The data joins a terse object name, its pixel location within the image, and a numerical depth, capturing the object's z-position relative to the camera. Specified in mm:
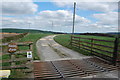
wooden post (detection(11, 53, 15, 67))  5287
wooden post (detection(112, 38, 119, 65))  6271
